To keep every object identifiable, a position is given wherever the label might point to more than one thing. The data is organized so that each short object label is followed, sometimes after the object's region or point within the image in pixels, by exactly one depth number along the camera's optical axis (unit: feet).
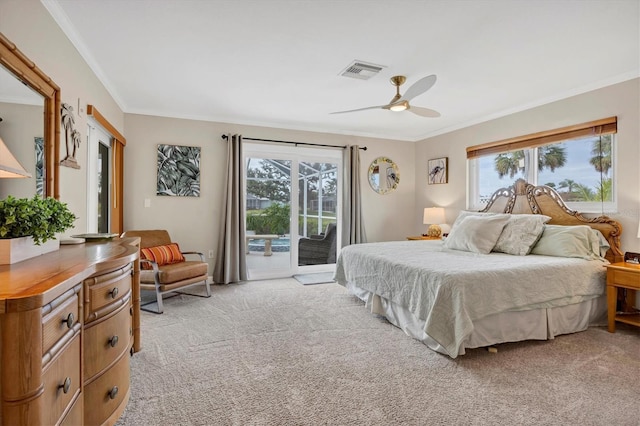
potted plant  4.46
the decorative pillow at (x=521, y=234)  11.32
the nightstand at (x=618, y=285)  9.34
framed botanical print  15.14
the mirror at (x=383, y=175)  19.27
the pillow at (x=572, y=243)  10.48
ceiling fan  9.02
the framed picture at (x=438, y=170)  17.76
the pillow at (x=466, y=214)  13.88
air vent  9.95
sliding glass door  17.07
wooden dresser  3.12
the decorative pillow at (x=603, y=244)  10.76
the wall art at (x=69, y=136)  7.70
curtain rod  16.48
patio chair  18.17
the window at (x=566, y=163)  11.34
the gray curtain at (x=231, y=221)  15.74
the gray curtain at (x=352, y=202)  18.17
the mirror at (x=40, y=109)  5.41
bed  8.14
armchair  11.87
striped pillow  12.62
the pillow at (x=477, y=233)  11.84
